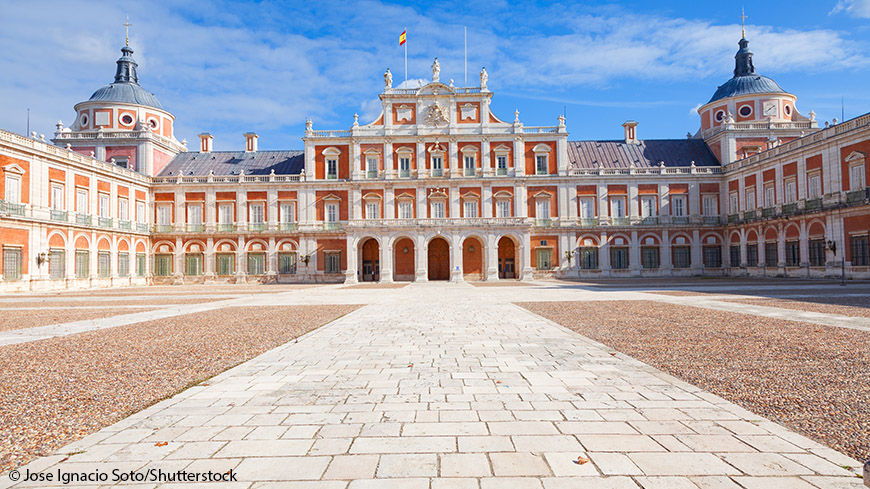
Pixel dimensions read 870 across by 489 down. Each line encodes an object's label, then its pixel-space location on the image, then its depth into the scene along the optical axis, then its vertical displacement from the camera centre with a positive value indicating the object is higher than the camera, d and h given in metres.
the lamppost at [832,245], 30.11 +0.08
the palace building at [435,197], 42.88 +4.70
